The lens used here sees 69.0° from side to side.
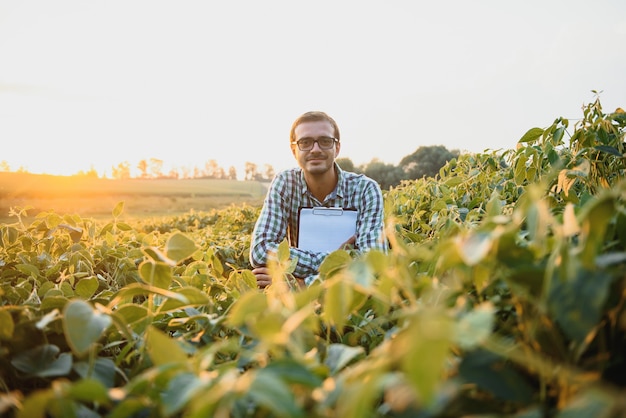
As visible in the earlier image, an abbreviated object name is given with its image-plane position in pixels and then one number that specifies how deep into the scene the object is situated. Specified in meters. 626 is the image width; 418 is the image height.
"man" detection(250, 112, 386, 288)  3.04
